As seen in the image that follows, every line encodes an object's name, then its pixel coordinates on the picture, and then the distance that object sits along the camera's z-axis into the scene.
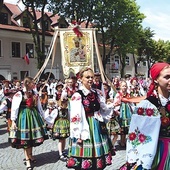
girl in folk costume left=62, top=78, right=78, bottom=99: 5.11
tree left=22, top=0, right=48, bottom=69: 16.33
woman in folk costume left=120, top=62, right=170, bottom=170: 1.95
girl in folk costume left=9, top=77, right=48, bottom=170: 3.97
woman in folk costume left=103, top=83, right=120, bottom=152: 4.82
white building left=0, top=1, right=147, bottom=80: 19.07
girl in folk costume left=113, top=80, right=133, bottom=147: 4.83
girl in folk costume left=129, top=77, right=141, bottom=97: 6.23
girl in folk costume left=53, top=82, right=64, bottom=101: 6.02
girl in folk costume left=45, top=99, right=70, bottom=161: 4.45
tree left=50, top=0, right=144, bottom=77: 17.67
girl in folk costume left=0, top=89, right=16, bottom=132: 5.55
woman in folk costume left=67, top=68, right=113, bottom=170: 3.02
